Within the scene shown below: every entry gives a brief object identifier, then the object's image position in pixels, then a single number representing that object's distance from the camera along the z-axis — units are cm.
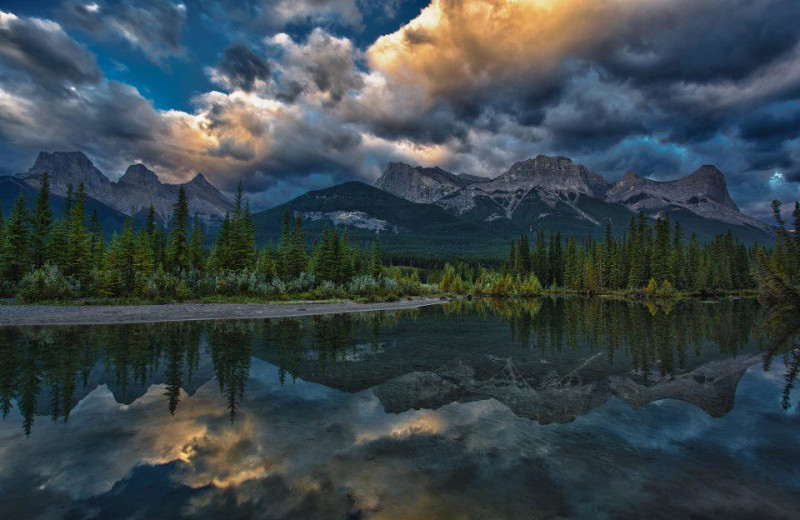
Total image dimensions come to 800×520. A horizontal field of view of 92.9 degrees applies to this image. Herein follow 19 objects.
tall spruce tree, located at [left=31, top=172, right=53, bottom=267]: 5227
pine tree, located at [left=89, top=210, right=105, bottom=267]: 5815
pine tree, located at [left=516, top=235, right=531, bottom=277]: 13525
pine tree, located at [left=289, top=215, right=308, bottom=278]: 7188
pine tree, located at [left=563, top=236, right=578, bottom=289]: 12231
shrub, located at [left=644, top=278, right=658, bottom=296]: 8775
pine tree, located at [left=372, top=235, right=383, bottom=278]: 8511
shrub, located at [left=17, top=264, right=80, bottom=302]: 3850
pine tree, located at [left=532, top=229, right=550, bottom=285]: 13650
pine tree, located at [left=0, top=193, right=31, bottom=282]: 4697
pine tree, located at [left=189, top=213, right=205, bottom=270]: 6625
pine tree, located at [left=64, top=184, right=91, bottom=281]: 5097
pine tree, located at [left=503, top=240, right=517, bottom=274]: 14194
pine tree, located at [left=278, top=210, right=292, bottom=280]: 7088
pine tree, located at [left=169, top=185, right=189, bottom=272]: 6138
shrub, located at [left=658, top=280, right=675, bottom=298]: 8688
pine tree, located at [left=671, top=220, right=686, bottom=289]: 10106
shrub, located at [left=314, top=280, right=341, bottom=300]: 5981
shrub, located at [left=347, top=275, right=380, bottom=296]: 6672
